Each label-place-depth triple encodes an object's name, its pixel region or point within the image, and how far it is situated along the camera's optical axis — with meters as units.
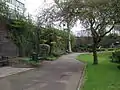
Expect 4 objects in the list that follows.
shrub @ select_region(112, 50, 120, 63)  11.15
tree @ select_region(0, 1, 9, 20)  10.72
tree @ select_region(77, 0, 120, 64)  8.20
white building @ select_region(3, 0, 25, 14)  12.14
